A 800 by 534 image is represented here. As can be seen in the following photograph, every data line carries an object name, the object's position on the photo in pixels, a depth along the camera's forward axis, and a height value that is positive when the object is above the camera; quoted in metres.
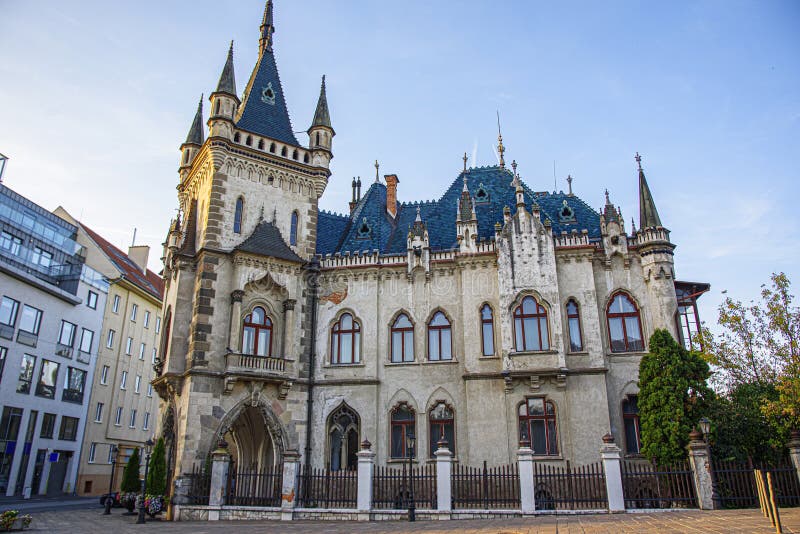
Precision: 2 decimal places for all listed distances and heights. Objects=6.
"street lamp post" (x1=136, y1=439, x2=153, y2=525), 18.78 +0.18
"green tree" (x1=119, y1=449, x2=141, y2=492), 25.03 -0.35
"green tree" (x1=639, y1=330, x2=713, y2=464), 19.20 +2.25
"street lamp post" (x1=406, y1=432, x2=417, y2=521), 17.84 -1.12
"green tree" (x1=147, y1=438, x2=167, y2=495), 21.55 -0.16
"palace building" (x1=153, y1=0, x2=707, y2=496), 22.58 +5.67
